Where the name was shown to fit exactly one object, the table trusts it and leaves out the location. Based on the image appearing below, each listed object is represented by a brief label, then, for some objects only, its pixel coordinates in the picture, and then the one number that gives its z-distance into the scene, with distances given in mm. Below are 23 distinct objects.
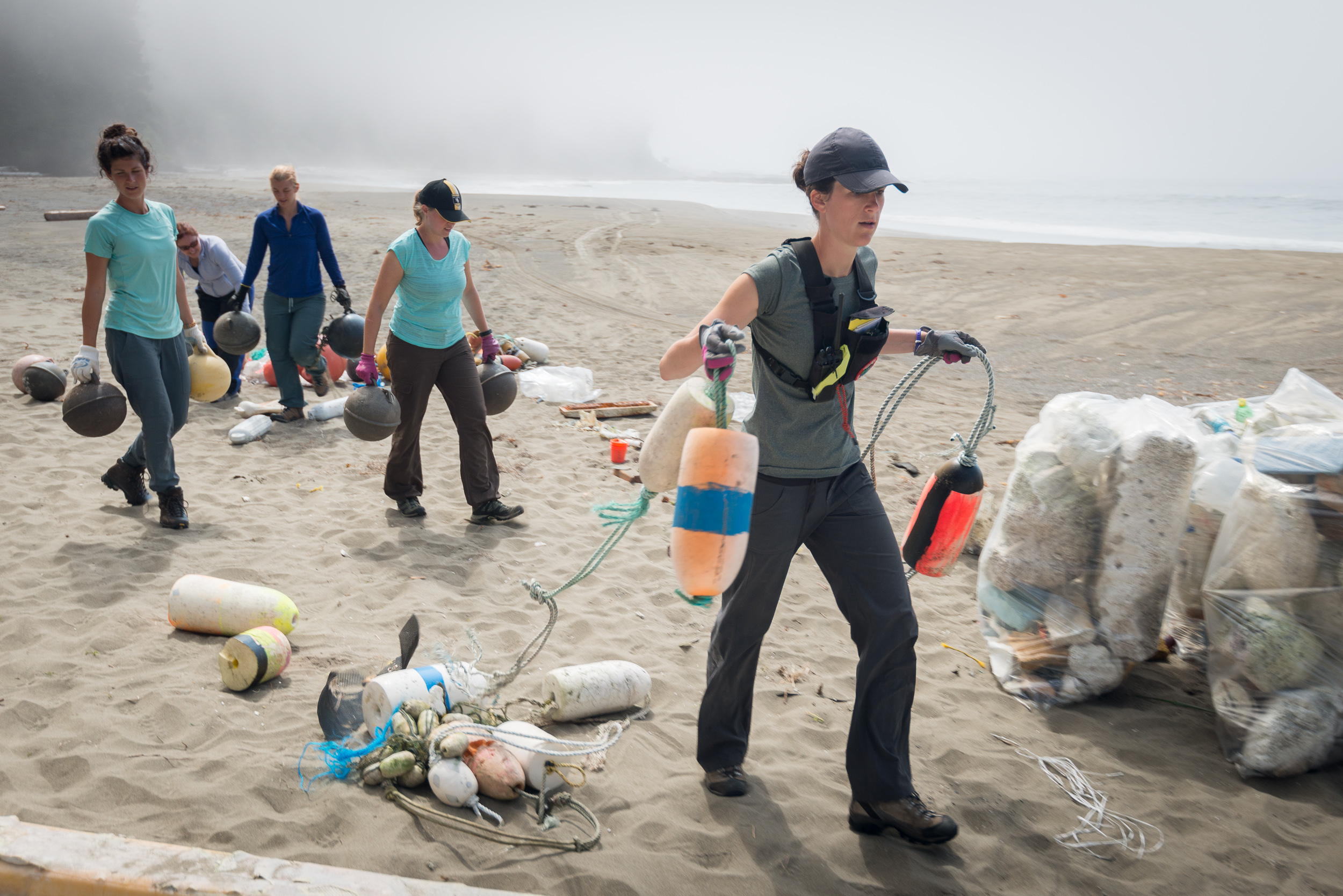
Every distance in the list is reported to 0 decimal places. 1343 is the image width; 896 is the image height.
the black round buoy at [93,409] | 4543
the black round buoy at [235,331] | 6227
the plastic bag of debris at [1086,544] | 3346
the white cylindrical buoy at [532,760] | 2828
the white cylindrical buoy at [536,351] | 8914
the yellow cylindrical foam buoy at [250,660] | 3322
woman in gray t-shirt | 2467
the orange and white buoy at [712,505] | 2230
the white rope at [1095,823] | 2811
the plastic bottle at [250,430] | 6523
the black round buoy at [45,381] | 6246
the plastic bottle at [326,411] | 7133
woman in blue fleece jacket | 6359
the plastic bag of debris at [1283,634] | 2994
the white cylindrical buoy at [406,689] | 3049
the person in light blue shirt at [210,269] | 6578
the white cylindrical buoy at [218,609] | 3729
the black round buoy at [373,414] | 4906
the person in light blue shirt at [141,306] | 4258
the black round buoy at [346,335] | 5801
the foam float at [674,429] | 2453
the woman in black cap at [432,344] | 4742
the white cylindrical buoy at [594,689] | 3252
